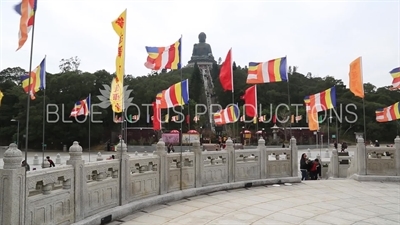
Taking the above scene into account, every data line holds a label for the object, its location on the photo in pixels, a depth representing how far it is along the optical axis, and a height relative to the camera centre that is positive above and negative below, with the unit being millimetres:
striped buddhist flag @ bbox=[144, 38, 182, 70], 11328 +2330
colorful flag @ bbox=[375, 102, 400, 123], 21900 +956
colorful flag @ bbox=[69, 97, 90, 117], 24883 +1531
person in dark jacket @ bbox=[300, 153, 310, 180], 15156 -1623
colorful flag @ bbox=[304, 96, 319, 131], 19184 +639
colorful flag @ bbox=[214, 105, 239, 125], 23625 +960
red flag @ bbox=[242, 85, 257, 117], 15330 +1238
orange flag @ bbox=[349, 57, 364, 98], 13594 +1946
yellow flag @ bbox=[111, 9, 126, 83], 8047 +1974
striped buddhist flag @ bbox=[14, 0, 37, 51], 6075 +1944
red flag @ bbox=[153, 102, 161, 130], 26367 +726
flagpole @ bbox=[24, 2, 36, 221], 5639 +1271
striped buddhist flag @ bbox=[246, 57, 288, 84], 13281 +2138
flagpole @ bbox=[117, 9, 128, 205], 7514 +1009
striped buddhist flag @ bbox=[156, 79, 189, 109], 15711 +1482
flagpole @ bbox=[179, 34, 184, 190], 9483 -1026
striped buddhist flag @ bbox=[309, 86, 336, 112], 16859 +1384
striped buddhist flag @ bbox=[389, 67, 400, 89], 15160 +2169
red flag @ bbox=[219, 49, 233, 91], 12633 +1958
